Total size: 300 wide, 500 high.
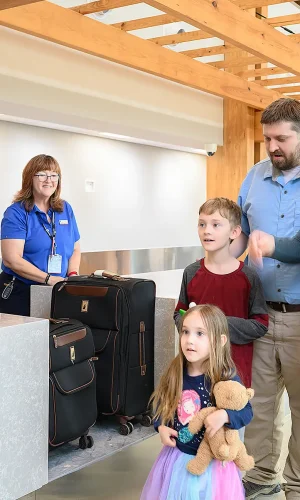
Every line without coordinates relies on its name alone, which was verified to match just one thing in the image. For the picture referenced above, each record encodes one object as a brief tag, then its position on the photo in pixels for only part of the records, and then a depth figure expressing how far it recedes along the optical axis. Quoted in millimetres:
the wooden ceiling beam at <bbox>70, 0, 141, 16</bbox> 4422
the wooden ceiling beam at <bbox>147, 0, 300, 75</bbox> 4100
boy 2666
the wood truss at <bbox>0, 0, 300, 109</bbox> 4406
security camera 7828
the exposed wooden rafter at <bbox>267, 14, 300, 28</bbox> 4992
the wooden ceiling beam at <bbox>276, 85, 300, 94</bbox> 7641
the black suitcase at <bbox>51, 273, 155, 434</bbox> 3104
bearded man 2680
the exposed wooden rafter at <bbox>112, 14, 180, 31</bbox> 4944
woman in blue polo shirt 3600
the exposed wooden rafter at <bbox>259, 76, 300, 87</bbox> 6918
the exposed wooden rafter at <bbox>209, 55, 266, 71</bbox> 6088
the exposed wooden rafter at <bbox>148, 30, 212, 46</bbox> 5410
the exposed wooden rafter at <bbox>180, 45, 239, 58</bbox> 5895
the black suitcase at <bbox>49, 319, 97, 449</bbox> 2756
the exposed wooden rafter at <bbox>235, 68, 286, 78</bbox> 6658
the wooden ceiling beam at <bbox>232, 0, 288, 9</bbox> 4715
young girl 2314
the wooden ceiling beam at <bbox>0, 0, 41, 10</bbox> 2836
